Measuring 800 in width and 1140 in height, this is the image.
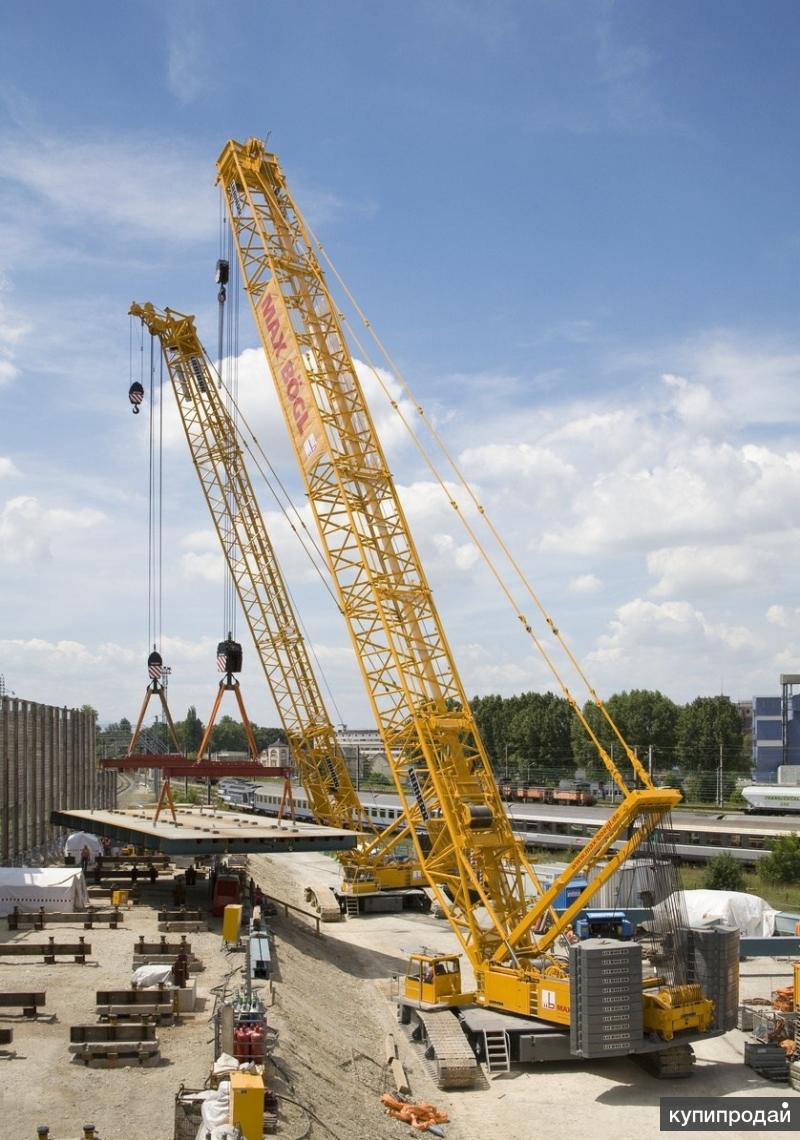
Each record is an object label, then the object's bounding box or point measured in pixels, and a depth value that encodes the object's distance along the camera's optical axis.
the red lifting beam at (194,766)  42.72
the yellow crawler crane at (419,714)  29.64
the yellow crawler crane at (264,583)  59.56
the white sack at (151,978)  26.61
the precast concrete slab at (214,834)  40.69
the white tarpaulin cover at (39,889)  37.19
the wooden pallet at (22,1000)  24.55
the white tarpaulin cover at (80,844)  52.25
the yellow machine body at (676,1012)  26.83
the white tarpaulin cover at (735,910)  43.03
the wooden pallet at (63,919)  35.62
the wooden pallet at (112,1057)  21.50
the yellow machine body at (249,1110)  17.39
